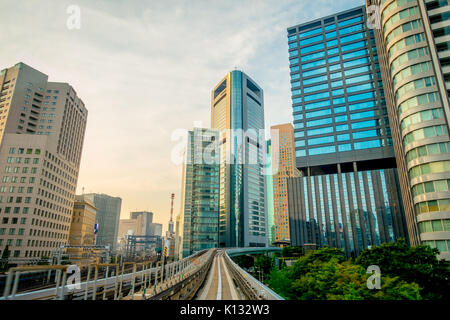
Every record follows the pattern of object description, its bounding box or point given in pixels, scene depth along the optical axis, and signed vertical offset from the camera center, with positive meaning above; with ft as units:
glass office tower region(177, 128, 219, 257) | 382.22 +57.22
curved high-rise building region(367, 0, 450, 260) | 116.37 +63.06
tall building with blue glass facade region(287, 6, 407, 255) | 248.11 +91.21
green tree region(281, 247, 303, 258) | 241.08 -17.95
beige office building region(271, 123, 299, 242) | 558.93 +134.82
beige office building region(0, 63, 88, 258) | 207.29 +66.69
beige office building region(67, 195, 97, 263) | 310.04 +14.32
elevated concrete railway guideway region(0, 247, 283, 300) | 24.58 -12.86
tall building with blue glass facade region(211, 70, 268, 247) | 451.53 +131.73
